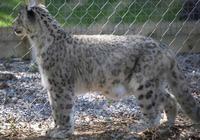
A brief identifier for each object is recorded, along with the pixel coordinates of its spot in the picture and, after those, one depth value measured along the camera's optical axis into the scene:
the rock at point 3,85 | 12.88
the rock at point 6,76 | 13.58
